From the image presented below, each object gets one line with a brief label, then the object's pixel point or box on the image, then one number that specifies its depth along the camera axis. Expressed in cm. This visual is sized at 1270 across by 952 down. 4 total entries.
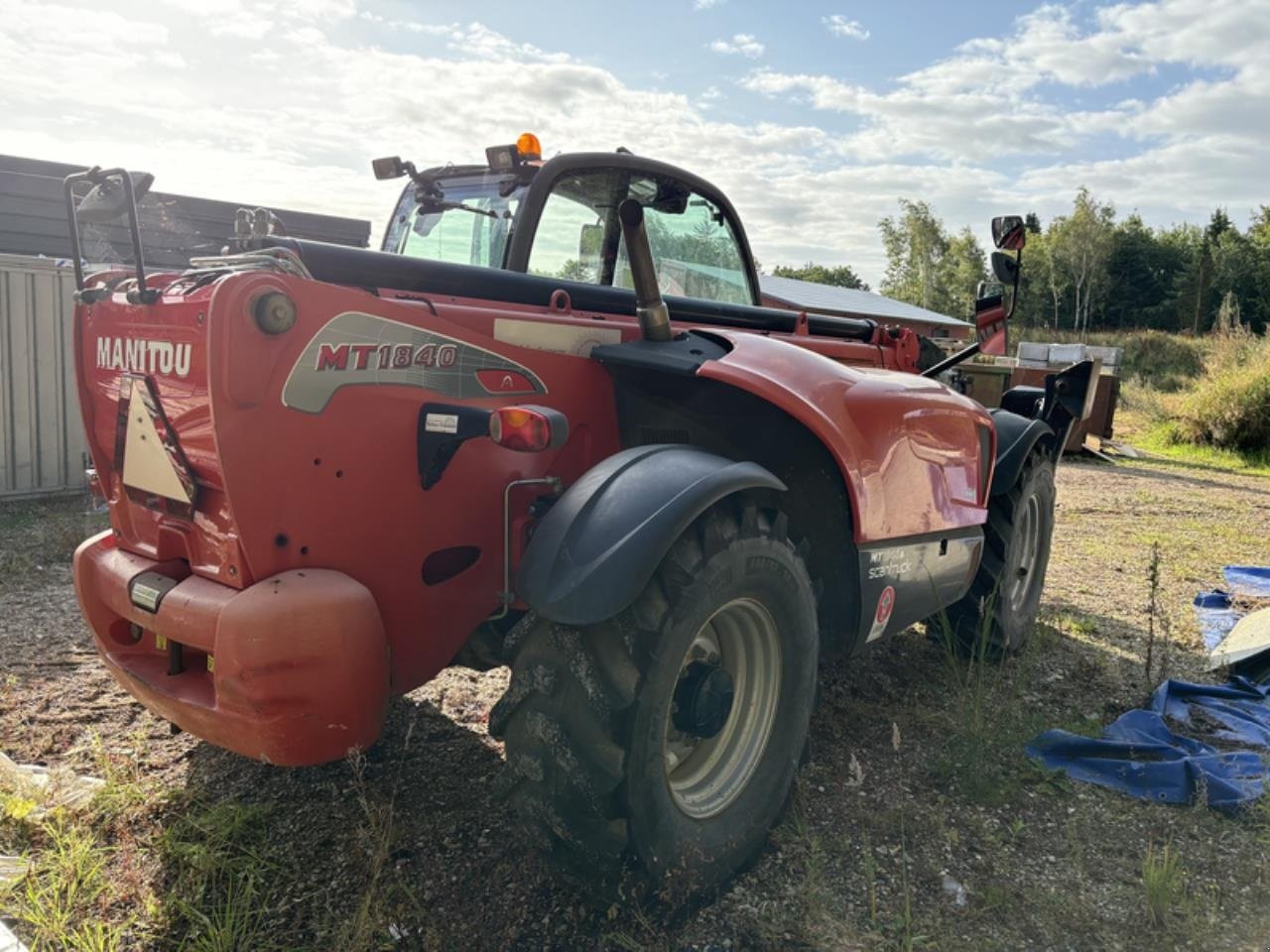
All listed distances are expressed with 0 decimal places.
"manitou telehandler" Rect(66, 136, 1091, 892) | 217
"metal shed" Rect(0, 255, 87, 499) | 773
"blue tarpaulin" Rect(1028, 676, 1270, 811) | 323
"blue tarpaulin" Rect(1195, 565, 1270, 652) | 526
